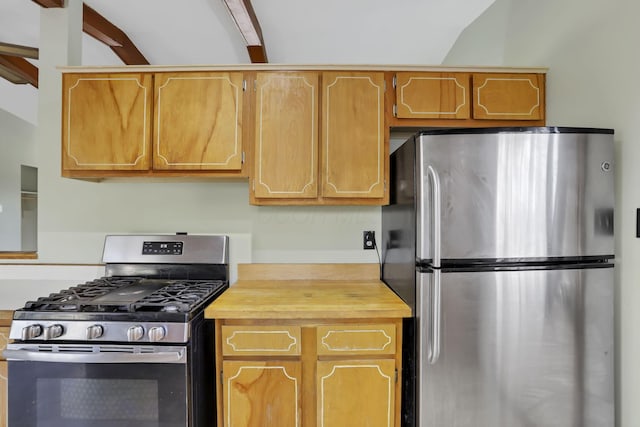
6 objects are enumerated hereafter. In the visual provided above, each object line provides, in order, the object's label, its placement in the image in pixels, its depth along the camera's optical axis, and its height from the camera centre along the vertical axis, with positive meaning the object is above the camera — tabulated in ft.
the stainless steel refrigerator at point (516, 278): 4.61 -0.83
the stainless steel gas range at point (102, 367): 4.80 -2.07
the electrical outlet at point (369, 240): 7.20 -0.51
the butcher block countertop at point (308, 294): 5.00 -1.32
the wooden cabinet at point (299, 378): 4.99 -2.30
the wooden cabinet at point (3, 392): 5.83 -2.93
